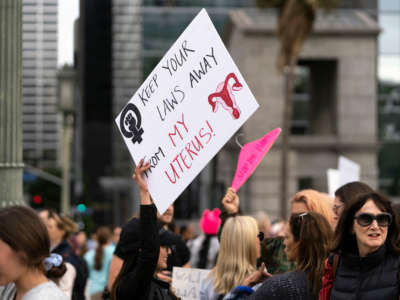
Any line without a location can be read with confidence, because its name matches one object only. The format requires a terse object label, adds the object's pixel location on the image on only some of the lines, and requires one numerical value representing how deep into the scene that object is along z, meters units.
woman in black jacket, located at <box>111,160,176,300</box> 6.74
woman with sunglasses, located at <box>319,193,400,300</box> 5.47
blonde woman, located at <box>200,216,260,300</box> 8.32
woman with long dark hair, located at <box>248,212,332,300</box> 6.12
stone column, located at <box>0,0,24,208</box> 9.28
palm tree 37.40
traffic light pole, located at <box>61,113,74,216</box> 36.29
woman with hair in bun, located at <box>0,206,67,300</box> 5.16
